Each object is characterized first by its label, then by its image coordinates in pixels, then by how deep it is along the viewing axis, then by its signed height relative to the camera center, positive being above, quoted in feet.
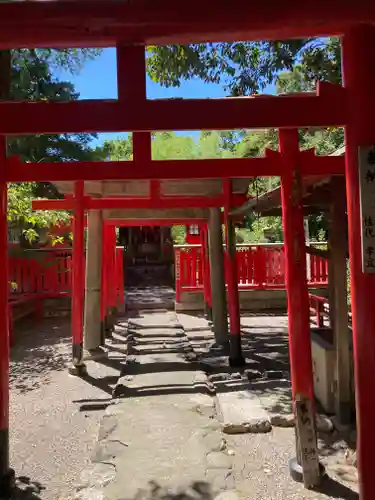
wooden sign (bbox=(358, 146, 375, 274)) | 7.98 +0.93
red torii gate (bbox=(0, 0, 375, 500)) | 7.43 +2.92
